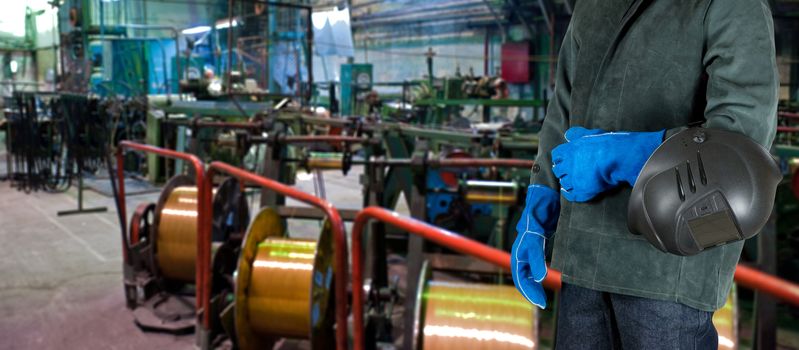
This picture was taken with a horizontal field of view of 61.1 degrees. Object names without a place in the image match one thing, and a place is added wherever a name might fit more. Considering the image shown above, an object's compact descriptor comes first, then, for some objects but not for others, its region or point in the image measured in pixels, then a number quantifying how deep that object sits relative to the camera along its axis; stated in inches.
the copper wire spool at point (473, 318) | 130.6
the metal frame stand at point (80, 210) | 350.3
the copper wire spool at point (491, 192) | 161.5
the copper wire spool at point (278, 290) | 166.4
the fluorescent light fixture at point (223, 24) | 633.2
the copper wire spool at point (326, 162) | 180.7
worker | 41.6
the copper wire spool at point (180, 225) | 210.2
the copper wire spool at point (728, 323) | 117.3
